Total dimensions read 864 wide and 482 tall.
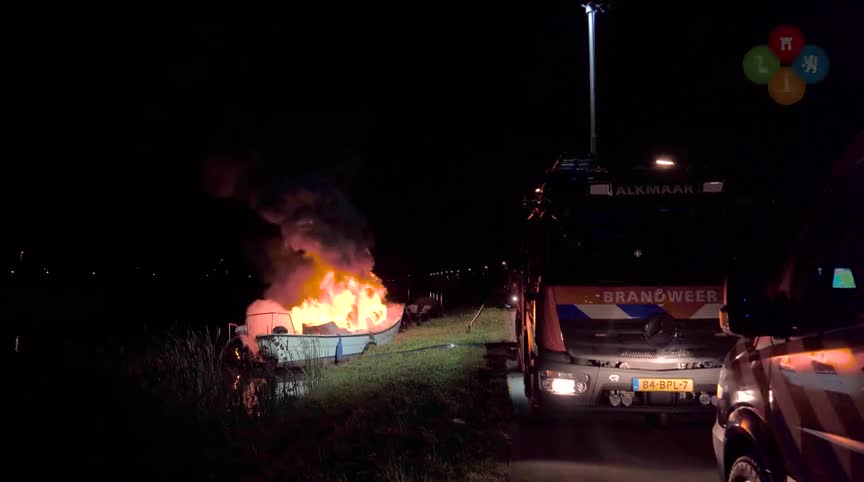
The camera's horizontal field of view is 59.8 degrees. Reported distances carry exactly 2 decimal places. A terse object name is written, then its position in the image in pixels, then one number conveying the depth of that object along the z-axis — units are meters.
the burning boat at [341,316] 19.59
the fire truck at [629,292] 7.66
